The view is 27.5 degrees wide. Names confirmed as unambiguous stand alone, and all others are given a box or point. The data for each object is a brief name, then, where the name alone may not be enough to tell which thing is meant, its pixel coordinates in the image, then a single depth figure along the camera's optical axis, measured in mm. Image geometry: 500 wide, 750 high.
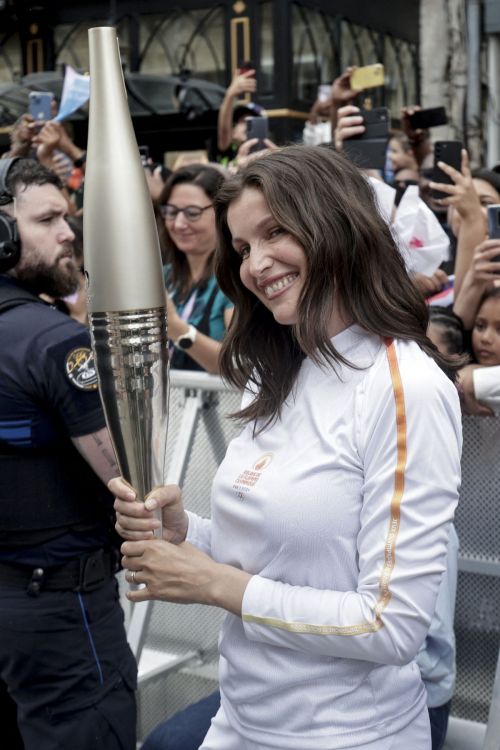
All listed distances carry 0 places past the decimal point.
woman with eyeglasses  3967
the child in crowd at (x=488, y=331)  2990
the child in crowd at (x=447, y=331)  2959
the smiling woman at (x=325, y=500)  1508
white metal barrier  3242
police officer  2307
